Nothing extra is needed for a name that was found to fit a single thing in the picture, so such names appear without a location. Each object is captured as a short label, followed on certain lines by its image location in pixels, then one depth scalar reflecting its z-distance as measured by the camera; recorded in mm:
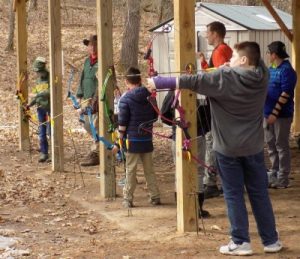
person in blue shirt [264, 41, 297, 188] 8516
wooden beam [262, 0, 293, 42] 12168
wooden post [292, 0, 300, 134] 14039
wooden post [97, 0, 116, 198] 8570
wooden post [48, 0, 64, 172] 10500
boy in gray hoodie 5652
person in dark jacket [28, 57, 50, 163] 11594
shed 14781
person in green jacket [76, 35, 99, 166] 10500
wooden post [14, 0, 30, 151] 12828
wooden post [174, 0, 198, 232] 6582
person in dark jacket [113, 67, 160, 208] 7879
